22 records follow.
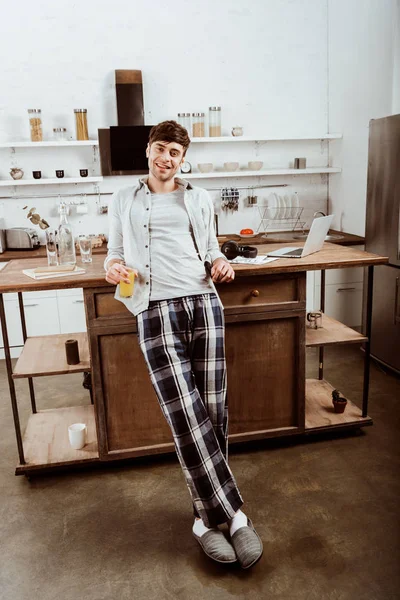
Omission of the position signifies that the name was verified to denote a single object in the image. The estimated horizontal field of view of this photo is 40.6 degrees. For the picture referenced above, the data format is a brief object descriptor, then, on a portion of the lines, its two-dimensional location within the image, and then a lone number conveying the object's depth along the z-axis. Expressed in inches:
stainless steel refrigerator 147.7
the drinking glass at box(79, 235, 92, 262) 113.8
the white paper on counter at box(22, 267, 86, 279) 100.3
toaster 181.2
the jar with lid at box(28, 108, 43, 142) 181.1
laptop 110.0
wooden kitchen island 103.0
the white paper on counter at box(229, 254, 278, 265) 107.5
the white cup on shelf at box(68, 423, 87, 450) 111.0
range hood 180.7
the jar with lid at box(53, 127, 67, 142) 183.3
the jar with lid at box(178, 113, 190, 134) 191.0
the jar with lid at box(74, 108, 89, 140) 183.9
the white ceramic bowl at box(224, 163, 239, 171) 196.4
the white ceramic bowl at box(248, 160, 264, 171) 197.5
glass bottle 108.5
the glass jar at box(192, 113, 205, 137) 190.2
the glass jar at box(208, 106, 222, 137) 192.1
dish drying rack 209.3
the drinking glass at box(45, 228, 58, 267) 108.7
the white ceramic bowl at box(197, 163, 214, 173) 195.0
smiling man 84.2
